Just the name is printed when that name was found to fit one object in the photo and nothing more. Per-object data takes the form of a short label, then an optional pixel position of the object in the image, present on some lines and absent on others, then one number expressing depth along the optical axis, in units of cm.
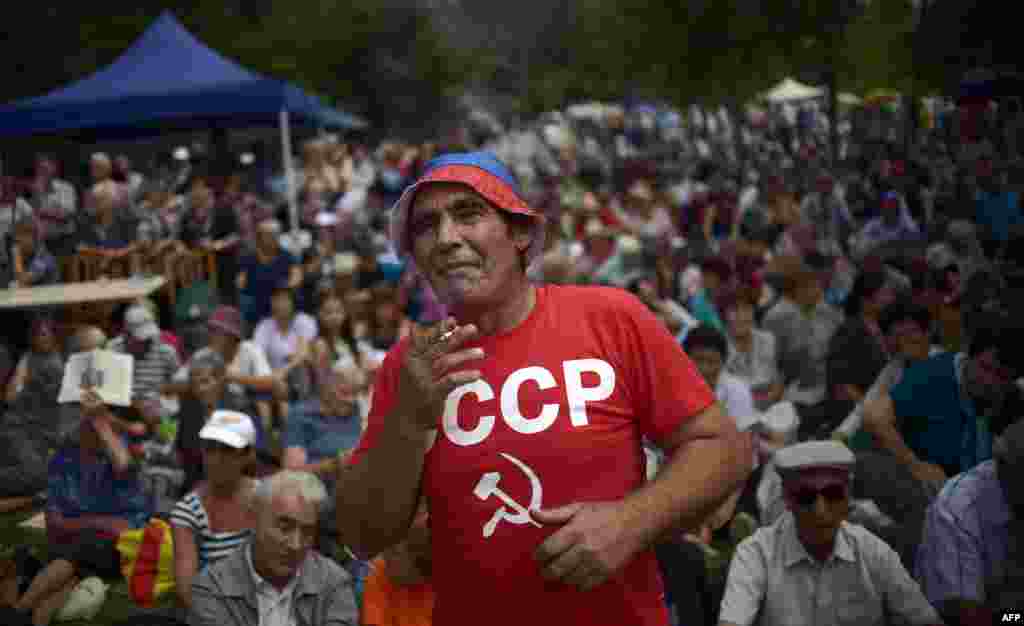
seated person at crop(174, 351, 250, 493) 684
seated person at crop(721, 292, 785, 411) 795
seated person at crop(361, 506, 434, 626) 382
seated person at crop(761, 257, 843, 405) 796
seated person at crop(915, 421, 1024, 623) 363
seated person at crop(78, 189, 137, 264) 1130
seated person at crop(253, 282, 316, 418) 935
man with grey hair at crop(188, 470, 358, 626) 411
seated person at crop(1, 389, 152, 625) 589
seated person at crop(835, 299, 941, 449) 592
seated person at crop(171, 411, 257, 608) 510
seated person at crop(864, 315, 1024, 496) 482
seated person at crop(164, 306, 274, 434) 842
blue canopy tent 1307
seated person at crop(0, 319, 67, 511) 614
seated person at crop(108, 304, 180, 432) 805
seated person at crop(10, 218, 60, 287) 838
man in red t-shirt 184
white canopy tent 1994
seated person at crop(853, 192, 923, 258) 979
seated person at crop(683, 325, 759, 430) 663
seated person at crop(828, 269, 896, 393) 709
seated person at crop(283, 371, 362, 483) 718
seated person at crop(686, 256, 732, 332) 899
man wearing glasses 391
